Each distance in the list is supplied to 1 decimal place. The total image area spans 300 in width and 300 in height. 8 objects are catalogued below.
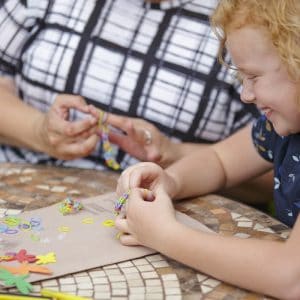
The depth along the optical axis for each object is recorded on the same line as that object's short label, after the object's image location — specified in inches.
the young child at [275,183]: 34.9
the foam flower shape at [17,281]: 33.9
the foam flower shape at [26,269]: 35.1
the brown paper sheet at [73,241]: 36.2
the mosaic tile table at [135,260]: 34.3
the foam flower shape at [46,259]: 36.0
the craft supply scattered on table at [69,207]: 41.7
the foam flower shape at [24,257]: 36.2
